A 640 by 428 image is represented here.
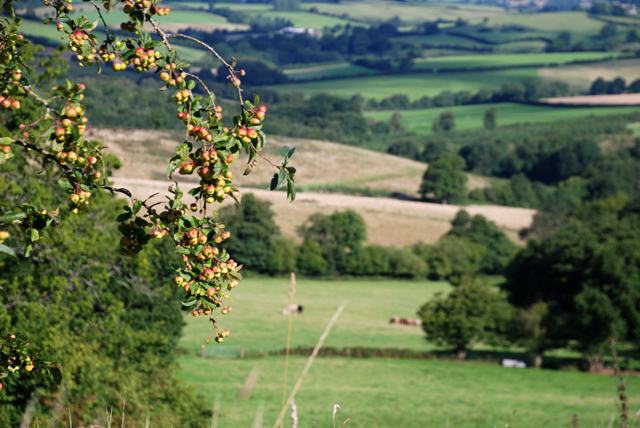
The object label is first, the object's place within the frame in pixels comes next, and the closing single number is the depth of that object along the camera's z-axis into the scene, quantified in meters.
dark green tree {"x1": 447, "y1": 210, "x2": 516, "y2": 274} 86.25
